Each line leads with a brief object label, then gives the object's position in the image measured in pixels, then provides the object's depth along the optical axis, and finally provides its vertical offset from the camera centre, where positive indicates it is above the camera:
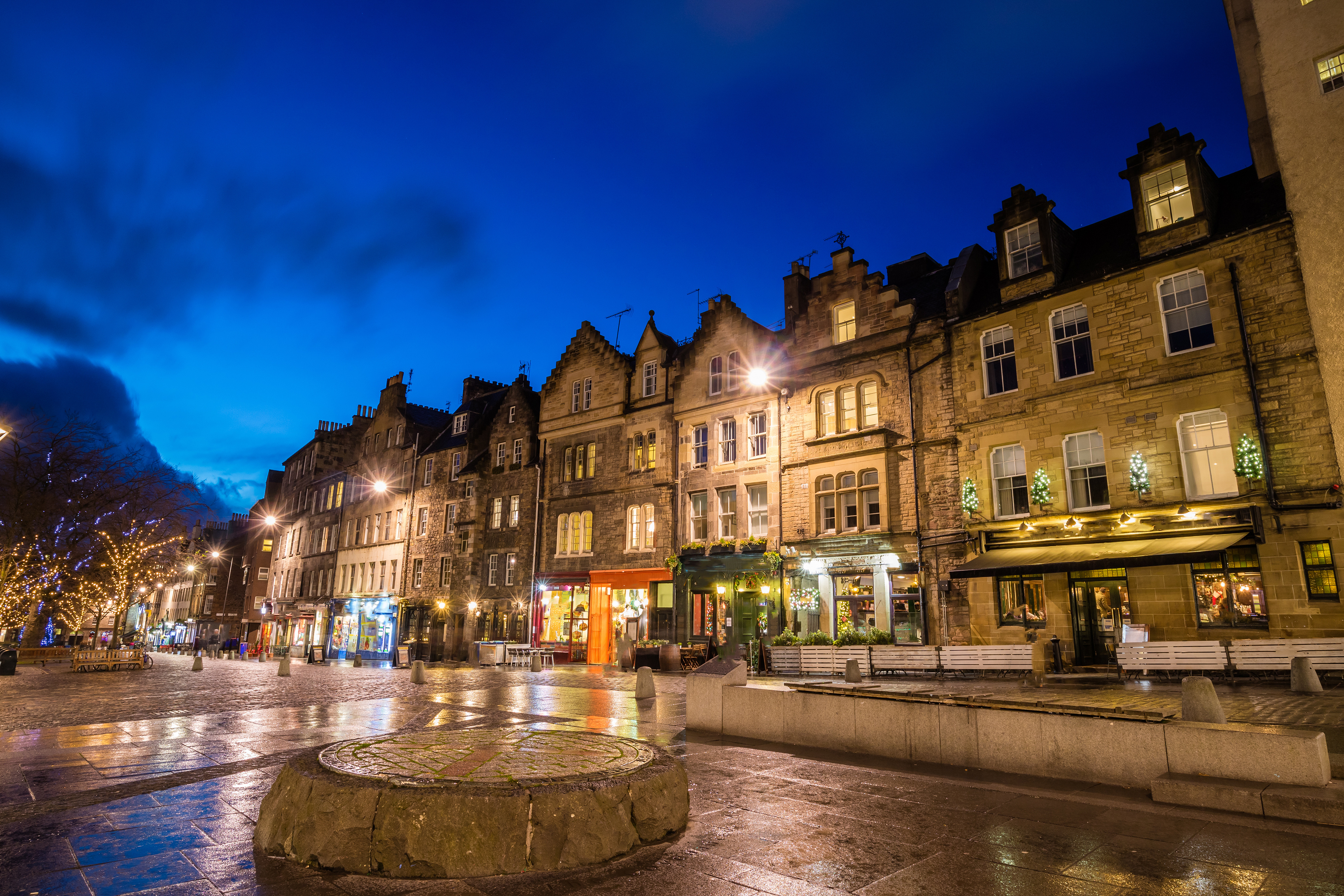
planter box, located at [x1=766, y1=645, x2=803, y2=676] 20.53 -1.39
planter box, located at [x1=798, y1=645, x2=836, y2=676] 19.70 -1.34
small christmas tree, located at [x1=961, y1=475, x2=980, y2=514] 20.97 +3.06
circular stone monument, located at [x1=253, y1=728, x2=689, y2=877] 4.42 -1.25
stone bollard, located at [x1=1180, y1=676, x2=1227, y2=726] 6.80 -0.86
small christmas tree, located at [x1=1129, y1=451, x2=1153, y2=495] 18.22 +3.21
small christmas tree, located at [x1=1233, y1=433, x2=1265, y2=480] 16.38 +3.17
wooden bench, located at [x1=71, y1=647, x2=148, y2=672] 26.84 -1.75
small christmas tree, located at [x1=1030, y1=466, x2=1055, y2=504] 19.83 +3.10
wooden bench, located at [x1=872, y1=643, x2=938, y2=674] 18.38 -1.20
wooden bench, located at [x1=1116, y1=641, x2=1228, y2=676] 15.32 -1.03
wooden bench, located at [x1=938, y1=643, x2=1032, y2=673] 17.22 -1.16
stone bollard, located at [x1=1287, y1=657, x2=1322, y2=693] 13.16 -1.27
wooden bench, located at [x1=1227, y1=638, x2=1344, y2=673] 14.34 -0.90
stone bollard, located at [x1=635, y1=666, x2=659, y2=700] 15.11 -1.52
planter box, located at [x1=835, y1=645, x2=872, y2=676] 19.12 -1.23
